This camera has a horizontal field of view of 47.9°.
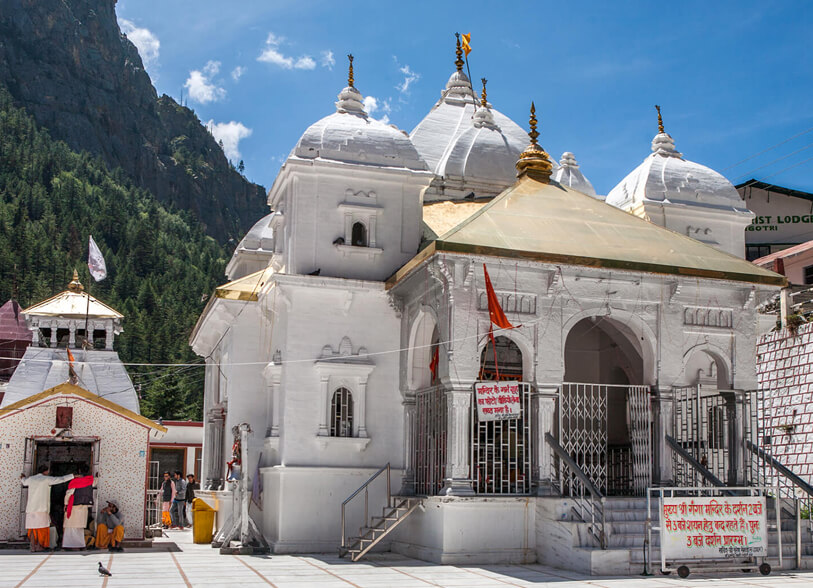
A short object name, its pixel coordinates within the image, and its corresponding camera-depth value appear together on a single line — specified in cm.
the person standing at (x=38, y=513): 1761
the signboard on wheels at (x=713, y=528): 1366
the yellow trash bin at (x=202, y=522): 2055
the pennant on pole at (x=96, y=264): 2239
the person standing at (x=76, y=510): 1775
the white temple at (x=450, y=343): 1619
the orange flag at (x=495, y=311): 1611
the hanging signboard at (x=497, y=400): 1609
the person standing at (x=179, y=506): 2712
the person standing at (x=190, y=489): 2814
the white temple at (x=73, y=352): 2727
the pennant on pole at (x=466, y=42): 2651
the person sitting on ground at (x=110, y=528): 1812
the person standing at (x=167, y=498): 2766
